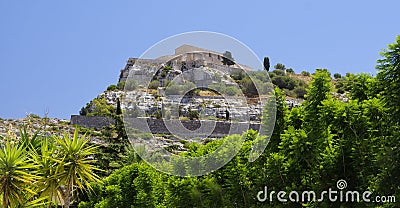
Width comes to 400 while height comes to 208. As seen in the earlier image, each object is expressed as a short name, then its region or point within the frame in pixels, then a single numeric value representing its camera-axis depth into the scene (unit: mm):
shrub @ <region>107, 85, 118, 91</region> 116875
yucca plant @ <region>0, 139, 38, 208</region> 20922
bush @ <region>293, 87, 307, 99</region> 111444
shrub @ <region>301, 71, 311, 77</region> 135775
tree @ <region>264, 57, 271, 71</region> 117512
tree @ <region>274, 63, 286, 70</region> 137375
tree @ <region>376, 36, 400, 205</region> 15414
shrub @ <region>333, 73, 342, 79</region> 129875
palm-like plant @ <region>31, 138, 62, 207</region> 23078
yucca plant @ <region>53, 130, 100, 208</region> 22766
